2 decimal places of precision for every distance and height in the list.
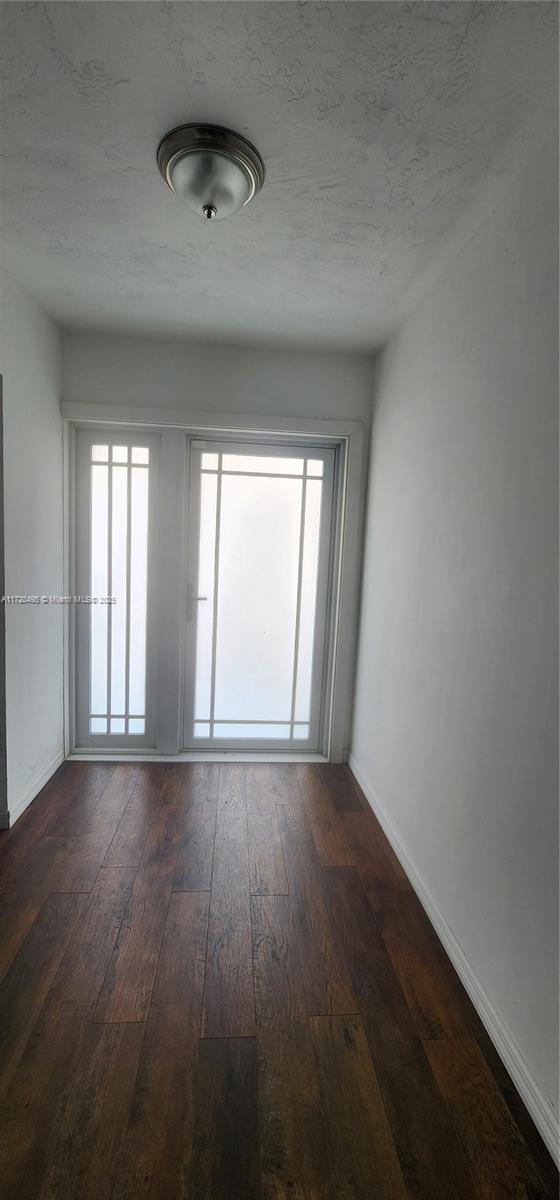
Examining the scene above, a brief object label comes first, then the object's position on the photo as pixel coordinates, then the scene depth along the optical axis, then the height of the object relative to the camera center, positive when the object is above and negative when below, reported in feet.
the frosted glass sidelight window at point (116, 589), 9.96 -0.91
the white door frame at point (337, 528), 9.46 +0.54
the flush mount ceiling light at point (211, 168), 4.51 +3.75
